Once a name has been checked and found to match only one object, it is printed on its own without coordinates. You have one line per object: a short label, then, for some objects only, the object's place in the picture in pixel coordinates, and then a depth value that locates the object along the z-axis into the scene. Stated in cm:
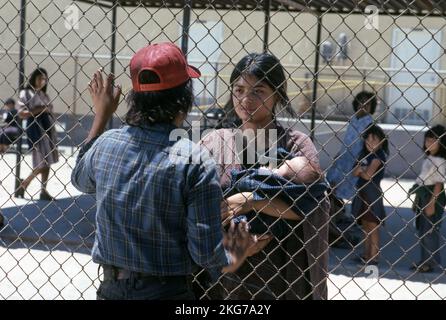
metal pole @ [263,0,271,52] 714
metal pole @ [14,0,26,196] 700
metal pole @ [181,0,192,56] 436
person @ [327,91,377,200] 748
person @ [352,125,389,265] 692
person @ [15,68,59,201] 914
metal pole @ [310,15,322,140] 815
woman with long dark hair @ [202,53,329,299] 305
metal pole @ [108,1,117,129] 996
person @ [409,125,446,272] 684
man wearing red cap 241
